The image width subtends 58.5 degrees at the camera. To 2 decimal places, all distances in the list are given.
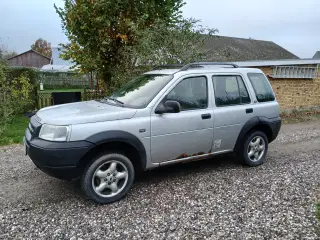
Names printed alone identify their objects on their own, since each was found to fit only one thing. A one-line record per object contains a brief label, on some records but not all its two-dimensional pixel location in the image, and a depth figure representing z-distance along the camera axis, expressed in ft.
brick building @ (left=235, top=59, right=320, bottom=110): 40.11
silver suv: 12.19
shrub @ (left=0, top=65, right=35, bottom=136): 30.89
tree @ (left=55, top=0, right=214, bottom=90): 26.78
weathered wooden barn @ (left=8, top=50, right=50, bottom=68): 196.34
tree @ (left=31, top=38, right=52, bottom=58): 237.49
